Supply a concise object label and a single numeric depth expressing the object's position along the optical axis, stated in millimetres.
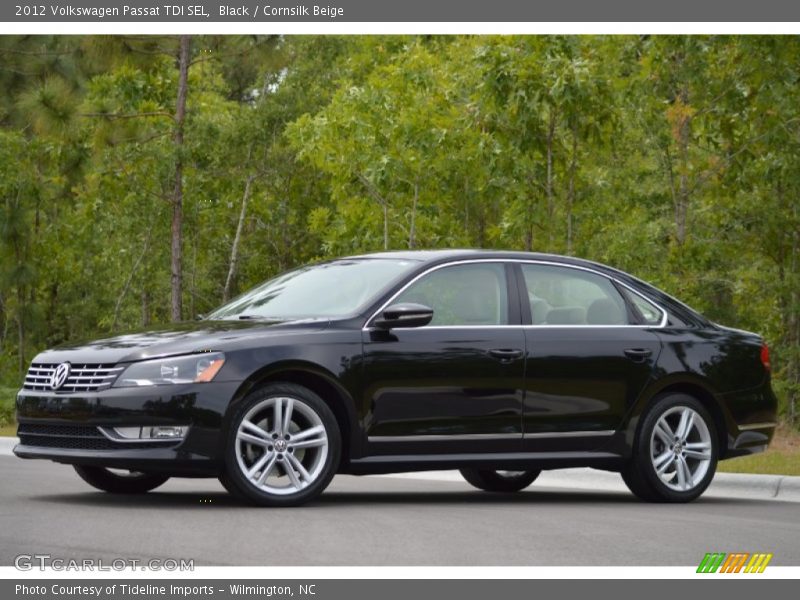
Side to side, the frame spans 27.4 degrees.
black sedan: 10188
